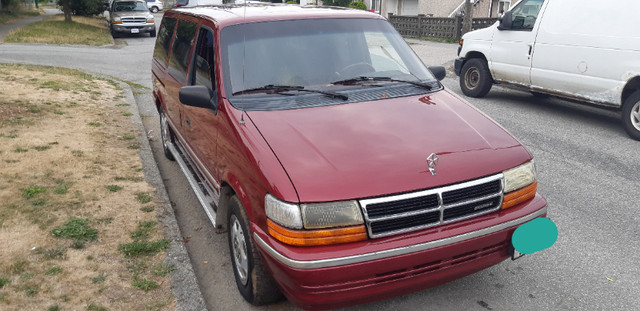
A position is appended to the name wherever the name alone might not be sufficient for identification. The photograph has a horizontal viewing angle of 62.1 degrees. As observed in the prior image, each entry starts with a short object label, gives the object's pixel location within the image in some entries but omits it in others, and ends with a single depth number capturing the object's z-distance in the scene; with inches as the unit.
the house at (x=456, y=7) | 1318.9
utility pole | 839.0
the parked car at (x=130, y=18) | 954.1
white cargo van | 299.4
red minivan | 113.0
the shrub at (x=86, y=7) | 1097.4
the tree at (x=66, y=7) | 1052.6
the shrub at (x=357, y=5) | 1231.5
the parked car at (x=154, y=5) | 1912.6
